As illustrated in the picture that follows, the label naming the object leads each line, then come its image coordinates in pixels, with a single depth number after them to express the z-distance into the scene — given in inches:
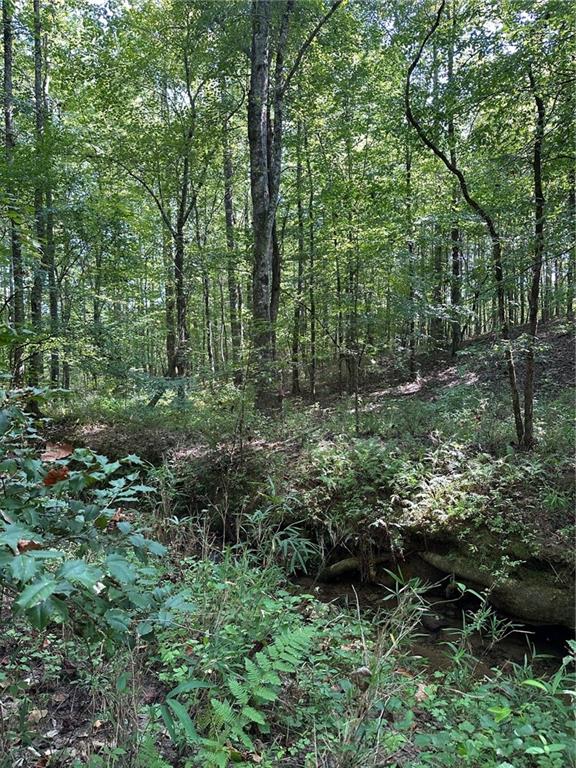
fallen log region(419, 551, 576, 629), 140.9
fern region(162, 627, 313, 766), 65.1
